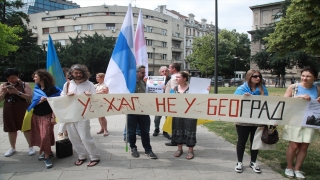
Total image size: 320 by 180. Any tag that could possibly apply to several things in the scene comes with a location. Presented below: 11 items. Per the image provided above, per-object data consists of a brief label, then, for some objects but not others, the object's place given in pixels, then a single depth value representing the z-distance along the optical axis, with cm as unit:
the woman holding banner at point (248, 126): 397
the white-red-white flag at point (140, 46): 628
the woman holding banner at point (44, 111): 429
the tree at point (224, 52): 3869
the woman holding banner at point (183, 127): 461
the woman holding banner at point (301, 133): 369
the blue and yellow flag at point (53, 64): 574
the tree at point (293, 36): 1527
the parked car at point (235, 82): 3603
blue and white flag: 474
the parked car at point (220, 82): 3746
